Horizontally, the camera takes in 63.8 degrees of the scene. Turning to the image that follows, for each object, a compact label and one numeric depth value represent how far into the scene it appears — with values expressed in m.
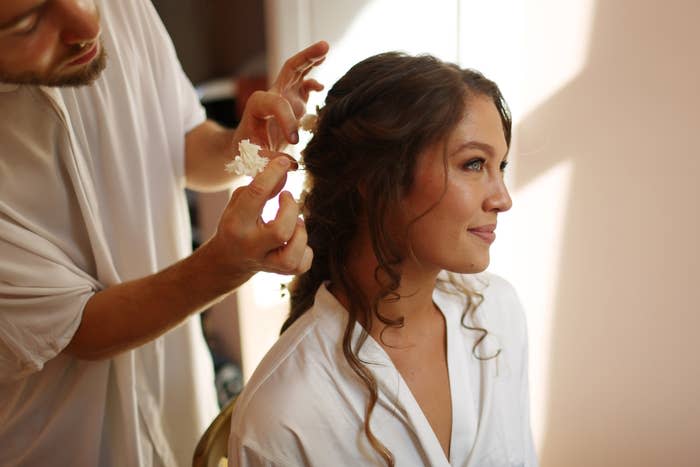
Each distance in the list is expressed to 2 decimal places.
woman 1.01
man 0.90
